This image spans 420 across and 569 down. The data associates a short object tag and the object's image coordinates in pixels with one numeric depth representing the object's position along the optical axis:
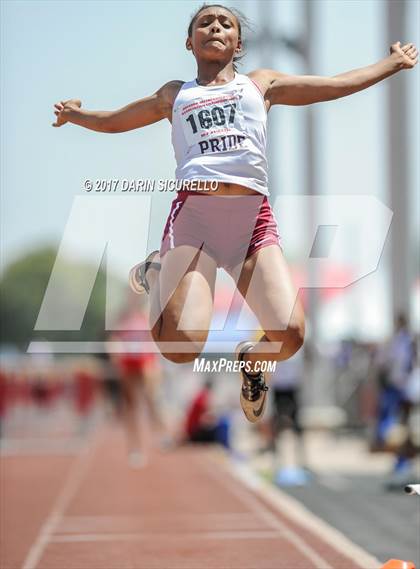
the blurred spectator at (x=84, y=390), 22.03
